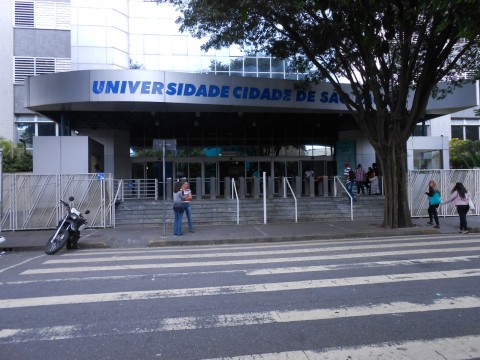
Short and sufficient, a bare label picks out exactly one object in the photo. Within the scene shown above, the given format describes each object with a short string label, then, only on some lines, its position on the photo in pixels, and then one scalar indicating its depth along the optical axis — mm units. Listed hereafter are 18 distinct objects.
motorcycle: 10641
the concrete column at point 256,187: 19666
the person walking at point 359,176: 20688
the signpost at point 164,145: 13430
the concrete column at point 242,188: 19859
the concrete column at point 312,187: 20603
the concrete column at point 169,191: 18747
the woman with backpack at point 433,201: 14570
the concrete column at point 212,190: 19578
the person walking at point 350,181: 18547
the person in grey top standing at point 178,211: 13219
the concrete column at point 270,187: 20250
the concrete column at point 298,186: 19938
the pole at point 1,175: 12540
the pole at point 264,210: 15467
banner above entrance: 17766
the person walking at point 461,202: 13539
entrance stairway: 16656
